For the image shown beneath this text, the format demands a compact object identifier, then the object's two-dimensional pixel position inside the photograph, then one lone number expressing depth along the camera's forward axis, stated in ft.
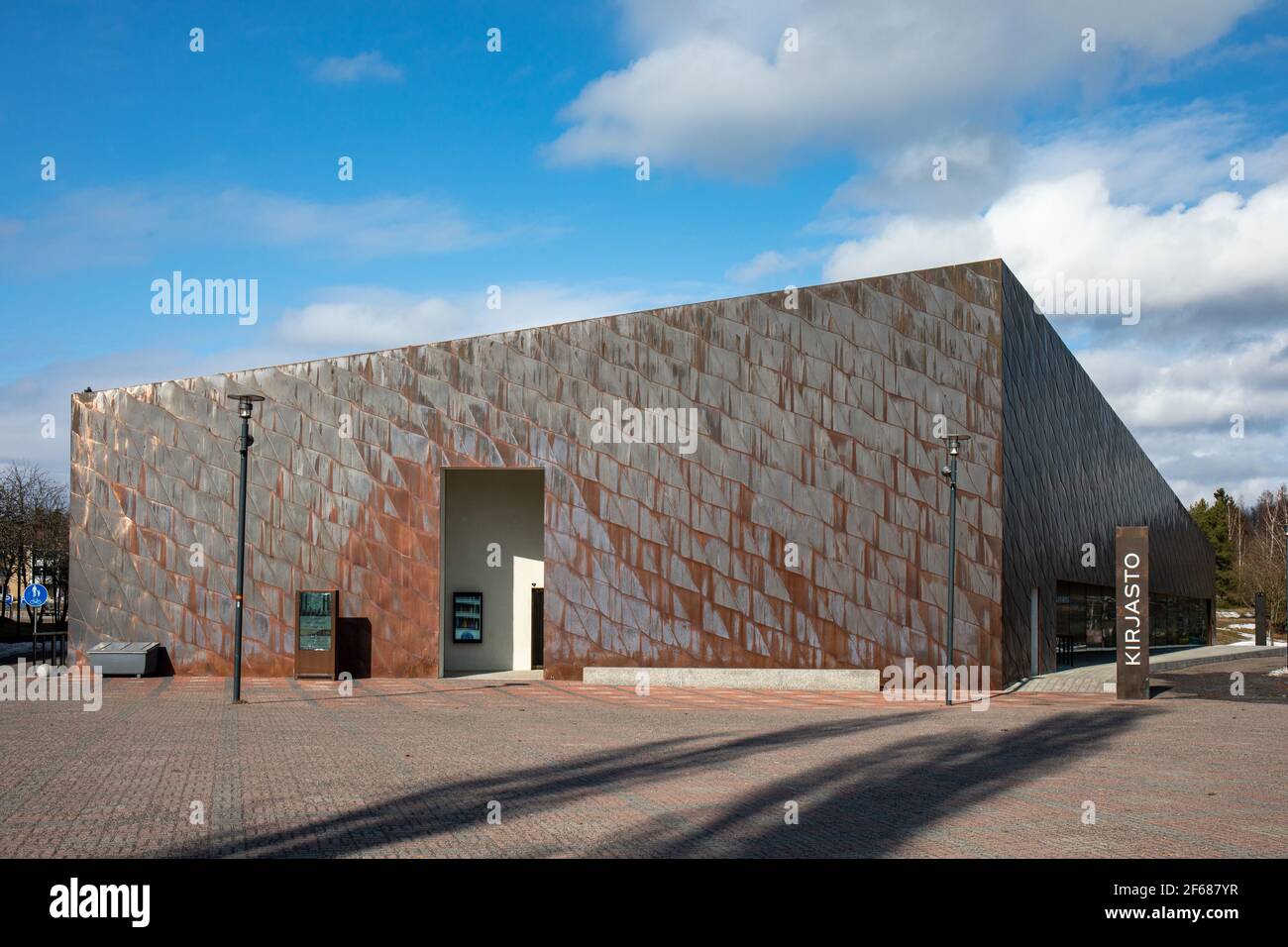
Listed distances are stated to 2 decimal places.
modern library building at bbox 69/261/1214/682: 76.95
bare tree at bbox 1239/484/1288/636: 199.72
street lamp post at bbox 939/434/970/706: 66.64
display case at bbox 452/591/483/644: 87.76
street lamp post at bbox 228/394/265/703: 59.57
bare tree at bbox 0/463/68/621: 152.42
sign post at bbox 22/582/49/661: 96.63
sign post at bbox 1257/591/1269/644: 171.32
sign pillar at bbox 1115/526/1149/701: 70.33
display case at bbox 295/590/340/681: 76.33
